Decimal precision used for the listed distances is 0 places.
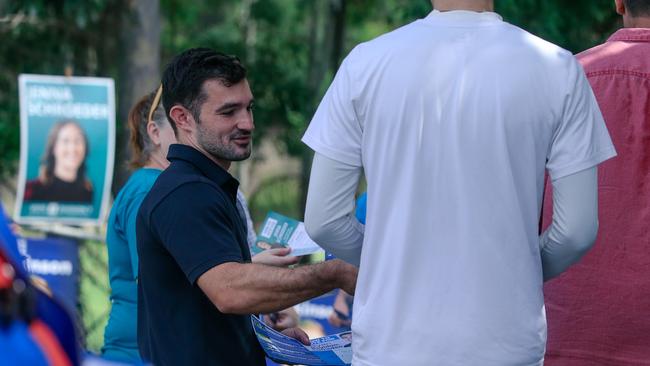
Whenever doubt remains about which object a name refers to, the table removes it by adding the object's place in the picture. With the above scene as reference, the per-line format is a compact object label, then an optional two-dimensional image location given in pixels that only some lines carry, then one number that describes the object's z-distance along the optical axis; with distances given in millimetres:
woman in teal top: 8250
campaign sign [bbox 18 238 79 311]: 15812
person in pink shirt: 6016
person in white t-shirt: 5031
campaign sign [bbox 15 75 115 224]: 16172
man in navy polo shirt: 5793
